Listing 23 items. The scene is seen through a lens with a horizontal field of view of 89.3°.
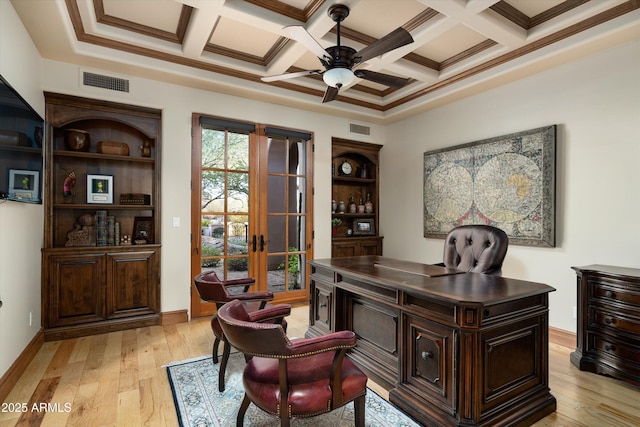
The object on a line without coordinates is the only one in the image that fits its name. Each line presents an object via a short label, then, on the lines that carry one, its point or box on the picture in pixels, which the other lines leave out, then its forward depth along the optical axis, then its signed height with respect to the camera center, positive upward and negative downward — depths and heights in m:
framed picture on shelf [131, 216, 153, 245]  4.02 -0.23
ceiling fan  2.34 +1.26
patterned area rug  2.02 -1.31
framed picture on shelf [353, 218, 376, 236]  5.70 -0.26
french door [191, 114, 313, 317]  4.17 +0.09
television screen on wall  2.08 +0.45
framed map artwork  3.48 +0.33
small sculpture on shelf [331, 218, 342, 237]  5.43 -0.22
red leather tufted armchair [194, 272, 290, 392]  2.30 -0.73
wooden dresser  2.50 -0.88
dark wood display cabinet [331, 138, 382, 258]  5.44 +0.32
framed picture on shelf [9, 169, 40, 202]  2.27 +0.20
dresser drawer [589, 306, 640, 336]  2.50 -0.86
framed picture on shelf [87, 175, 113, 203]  3.73 +0.26
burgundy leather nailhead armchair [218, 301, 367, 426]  1.55 -0.86
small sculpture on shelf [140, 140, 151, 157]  3.99 +0.76
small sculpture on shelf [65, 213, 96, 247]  3.55 -0.25
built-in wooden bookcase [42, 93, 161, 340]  3.41 -0.08
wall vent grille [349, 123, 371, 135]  5.44 +1.42
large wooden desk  1.79 -0.83
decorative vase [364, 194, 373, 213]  5.80 +0.09
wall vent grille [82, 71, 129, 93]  3.52 +1.43
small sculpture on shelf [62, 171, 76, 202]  3.58 +0.28
